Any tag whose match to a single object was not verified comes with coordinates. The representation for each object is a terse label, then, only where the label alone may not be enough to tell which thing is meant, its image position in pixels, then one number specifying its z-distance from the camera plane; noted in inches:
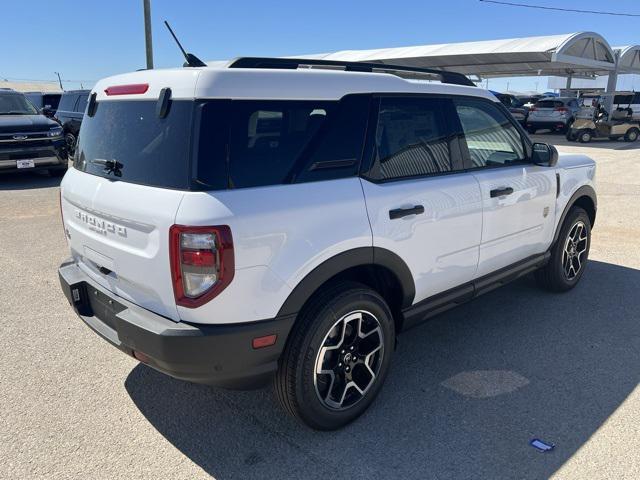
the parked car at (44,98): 730.8
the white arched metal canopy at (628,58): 1005.2
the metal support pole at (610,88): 947.3
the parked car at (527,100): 1354.6
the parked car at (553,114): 892.6
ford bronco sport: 89.9
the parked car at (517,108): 945.5
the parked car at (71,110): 550.8
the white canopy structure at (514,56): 876.3
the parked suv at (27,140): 395.9
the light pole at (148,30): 640.4
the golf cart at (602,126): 813.2
